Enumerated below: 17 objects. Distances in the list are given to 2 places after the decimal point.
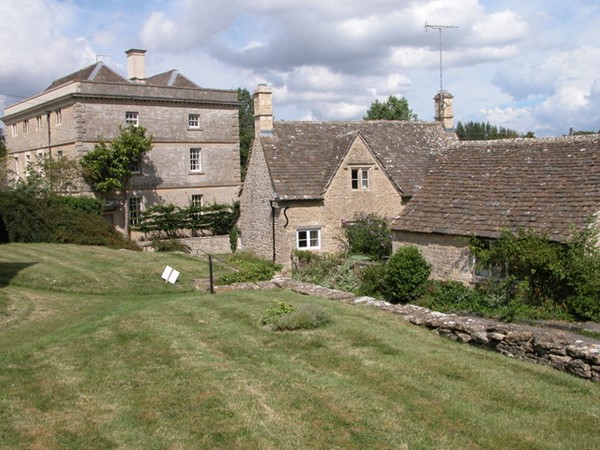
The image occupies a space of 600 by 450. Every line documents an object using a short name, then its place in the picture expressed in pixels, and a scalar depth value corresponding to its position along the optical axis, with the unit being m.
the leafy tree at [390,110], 68.06
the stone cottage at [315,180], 30.86
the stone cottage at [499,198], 20.89
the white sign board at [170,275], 24.72
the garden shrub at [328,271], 24.98
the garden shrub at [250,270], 23.81
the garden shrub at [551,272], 18.09
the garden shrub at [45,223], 33.22
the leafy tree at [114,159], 41.66
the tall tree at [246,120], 80.69
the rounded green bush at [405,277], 22.23
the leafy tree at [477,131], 105.04
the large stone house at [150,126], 43.28
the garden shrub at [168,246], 39.47
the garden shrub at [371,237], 28.98
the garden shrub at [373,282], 23.23
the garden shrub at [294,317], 14.23
